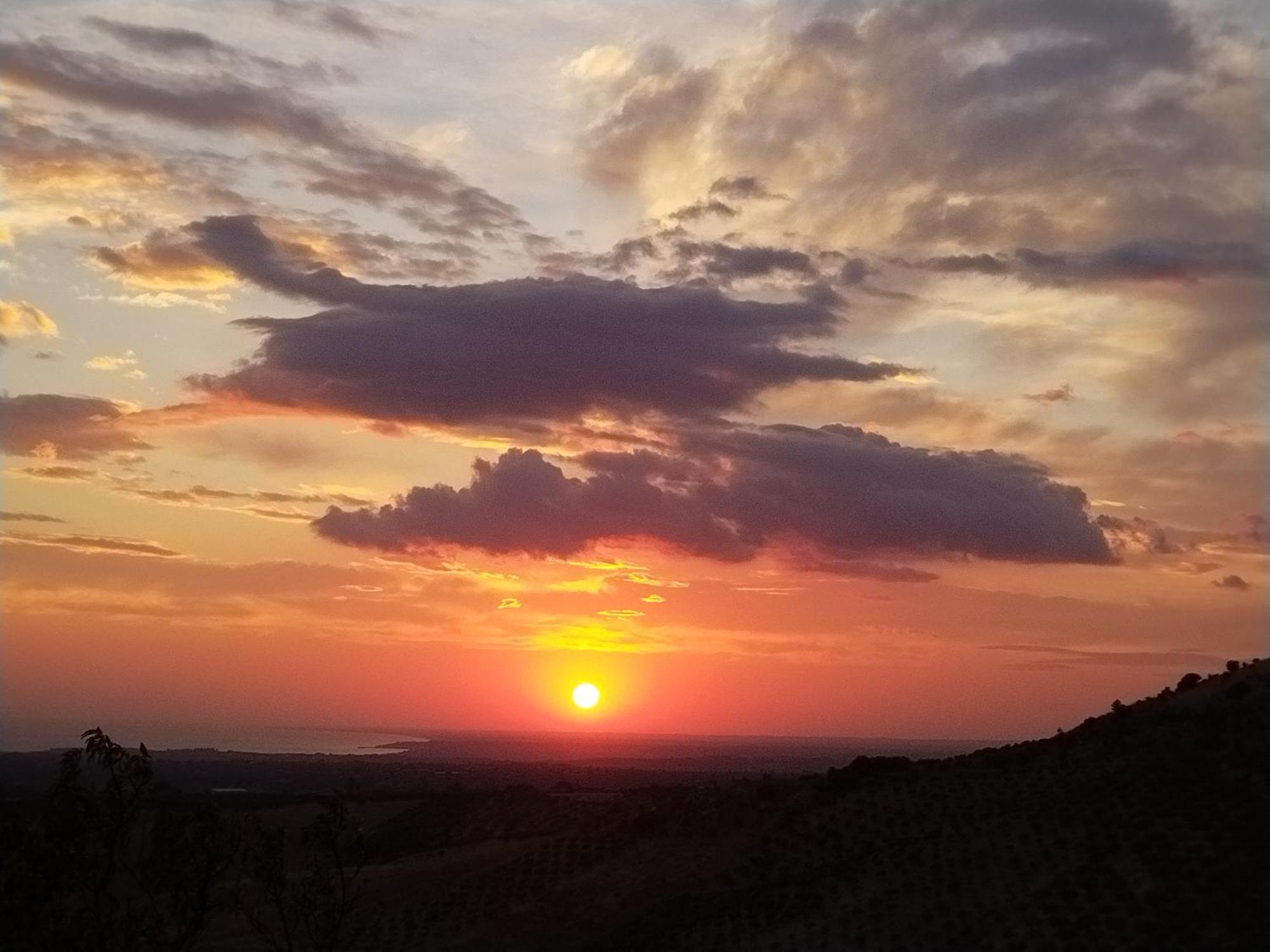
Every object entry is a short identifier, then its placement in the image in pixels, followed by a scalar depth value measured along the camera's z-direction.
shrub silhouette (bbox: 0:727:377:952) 27.45
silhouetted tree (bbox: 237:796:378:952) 34.78
